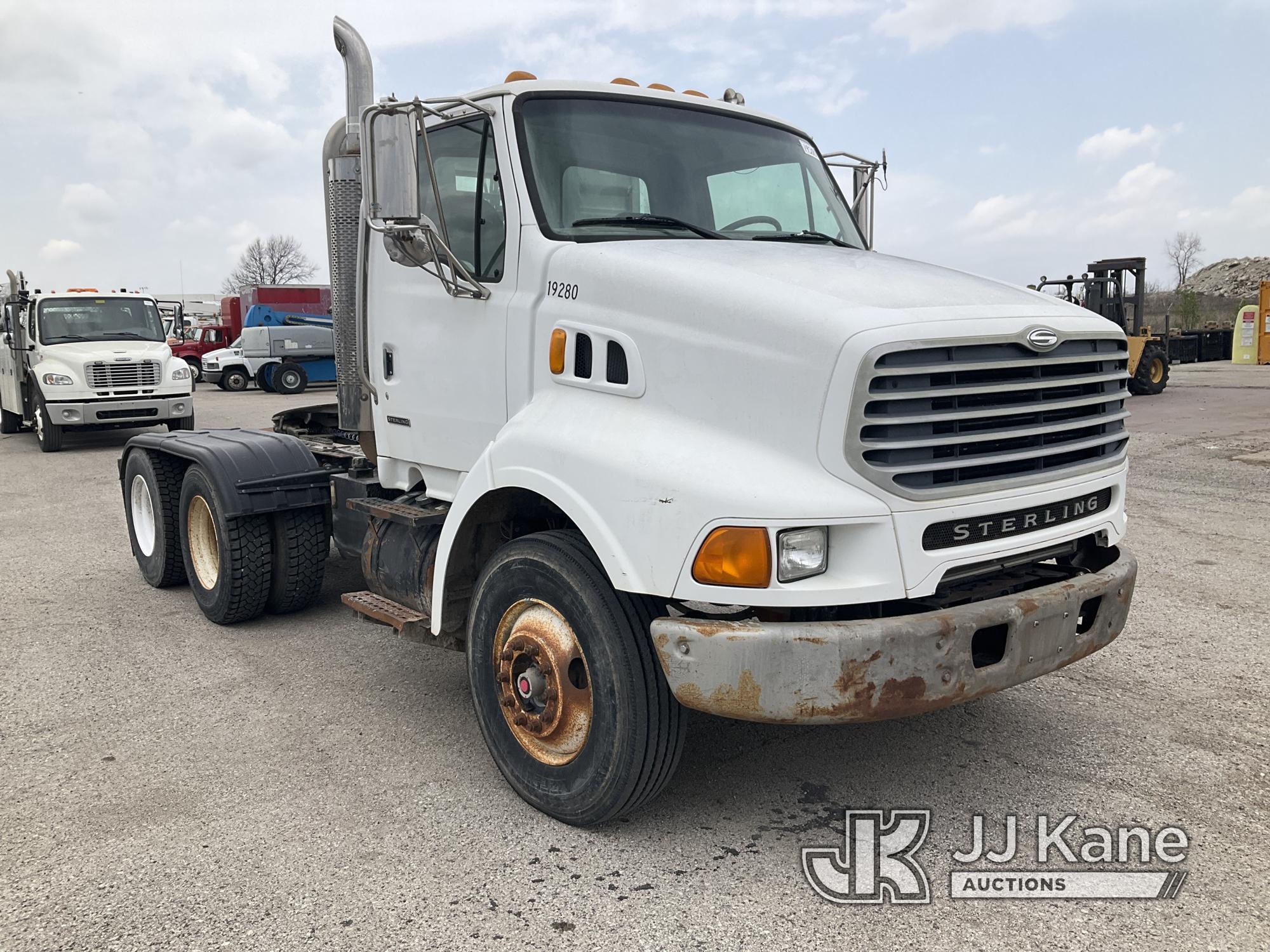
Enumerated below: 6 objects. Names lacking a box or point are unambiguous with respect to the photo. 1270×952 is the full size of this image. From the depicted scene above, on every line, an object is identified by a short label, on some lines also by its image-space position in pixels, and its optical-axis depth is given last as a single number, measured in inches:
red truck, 1261.1
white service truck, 614.9
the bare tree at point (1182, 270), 3461.4
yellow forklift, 870.4
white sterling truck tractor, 120.6
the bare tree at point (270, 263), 3395.7
